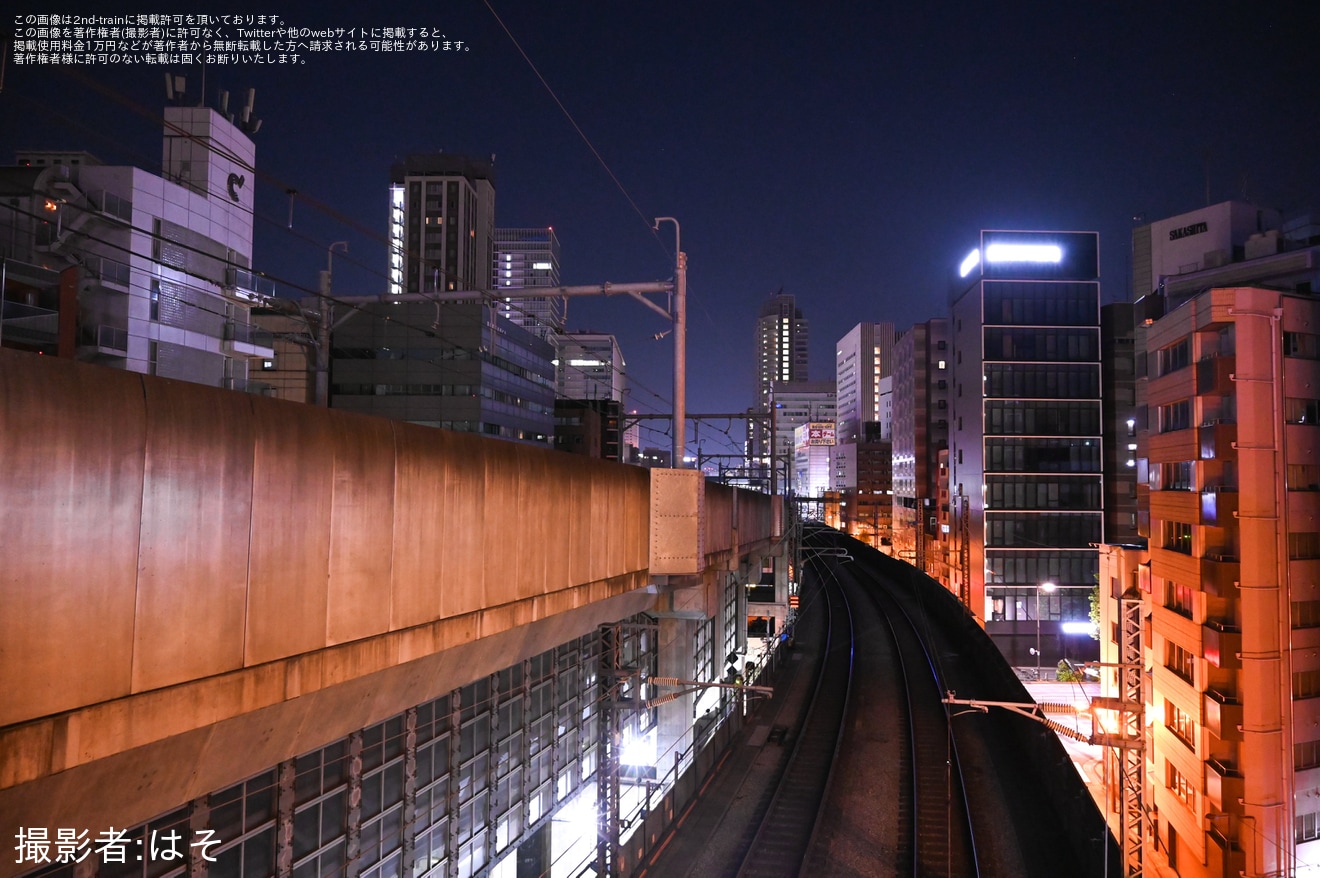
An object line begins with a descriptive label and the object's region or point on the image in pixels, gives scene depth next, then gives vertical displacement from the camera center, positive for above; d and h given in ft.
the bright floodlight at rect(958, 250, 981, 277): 191.11 +56.84
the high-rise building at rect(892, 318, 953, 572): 264.72 +22.28
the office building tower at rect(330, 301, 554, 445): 214.69 +29.06
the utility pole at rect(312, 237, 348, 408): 42.39 +6.49
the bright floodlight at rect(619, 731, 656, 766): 64.69 -26.19
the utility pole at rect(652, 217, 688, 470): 39.86 +6.61
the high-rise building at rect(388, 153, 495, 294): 405.18 +142.90
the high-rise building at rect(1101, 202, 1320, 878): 66.85 -11.62
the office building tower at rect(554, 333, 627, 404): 445.37 +67.57
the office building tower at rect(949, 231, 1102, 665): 175.52 +7.96
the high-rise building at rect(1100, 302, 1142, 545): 177.47 +10.73
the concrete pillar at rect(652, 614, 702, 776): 65.36 -20.20
